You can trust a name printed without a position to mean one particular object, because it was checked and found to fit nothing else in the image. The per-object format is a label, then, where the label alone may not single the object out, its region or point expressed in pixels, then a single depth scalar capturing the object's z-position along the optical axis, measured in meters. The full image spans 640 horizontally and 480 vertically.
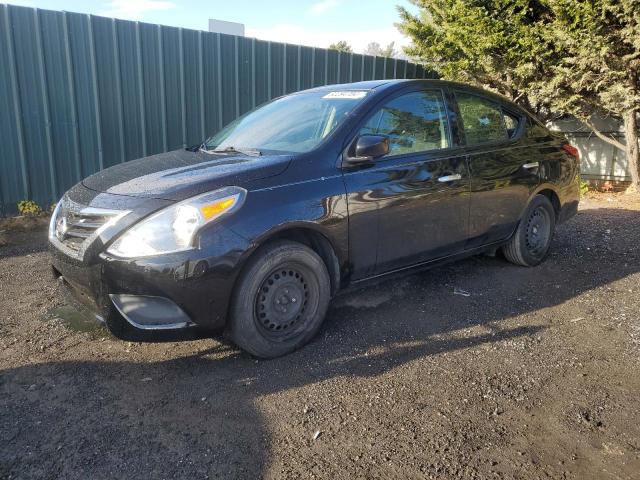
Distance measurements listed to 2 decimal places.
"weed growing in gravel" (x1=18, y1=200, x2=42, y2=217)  6.40
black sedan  2.76
